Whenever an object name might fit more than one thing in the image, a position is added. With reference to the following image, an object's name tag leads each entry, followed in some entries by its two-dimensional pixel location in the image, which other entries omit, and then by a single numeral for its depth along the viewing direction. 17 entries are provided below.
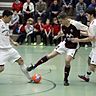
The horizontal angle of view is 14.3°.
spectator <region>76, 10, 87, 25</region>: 18.03
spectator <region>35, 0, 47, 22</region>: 19.14
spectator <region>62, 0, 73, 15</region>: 18.97
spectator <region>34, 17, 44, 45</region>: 17.92
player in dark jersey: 8.22
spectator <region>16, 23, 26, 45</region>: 17.80
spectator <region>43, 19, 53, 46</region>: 17.65
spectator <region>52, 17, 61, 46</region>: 17.66
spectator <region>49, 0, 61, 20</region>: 18.95
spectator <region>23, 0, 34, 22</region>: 19.09
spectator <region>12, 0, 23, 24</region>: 19.27
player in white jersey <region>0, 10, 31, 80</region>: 7.85
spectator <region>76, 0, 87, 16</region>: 19.03
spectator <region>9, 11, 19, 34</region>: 18.55
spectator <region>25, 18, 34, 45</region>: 17.84
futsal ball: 8.30
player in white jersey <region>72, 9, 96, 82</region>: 7.93
